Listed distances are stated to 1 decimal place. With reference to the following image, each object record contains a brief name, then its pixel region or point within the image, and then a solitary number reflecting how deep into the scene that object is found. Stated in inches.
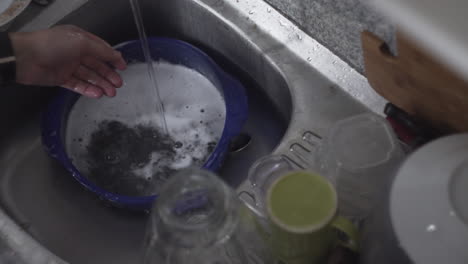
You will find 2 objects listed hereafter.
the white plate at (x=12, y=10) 31.8
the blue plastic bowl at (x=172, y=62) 29.1
